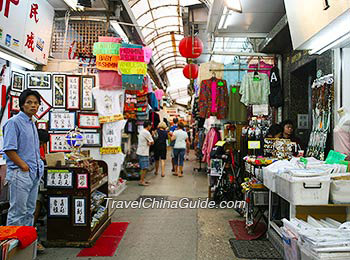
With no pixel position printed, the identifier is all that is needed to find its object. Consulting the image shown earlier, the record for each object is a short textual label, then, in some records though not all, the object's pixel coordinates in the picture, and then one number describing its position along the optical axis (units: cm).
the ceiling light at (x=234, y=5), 486
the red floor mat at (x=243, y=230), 461
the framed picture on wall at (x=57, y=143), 644
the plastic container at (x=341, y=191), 297
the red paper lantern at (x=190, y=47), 770
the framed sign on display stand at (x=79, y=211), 417
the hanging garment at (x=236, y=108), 738
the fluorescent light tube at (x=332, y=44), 331
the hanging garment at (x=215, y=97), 740
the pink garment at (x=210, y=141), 830
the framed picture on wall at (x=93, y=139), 693
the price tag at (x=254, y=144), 541
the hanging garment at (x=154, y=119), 1102
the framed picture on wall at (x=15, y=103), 510
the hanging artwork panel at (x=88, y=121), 677
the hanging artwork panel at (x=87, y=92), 659
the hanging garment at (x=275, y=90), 664
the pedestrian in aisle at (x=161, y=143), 1041
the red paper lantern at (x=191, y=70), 1045
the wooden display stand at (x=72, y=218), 418
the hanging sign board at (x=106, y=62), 637
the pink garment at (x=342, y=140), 370
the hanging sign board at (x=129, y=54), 623
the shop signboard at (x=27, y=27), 439
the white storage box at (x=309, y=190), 303
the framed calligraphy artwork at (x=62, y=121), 645
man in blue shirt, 358
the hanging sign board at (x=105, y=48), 633
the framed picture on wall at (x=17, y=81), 520
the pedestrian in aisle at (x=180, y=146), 1052
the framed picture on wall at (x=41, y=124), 620
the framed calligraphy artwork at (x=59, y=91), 632
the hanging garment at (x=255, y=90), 657
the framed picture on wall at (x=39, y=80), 603
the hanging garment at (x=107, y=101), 664
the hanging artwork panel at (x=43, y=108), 624
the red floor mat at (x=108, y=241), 400
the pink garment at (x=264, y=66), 681
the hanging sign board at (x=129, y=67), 623
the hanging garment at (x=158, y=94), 1108
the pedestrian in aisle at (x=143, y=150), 884
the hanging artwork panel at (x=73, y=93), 645
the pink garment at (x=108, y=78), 650
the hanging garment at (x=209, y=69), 755
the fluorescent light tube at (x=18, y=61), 483
